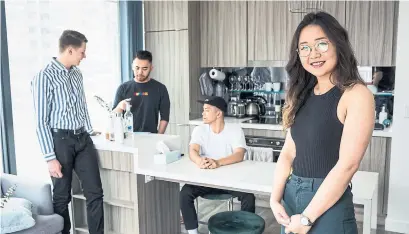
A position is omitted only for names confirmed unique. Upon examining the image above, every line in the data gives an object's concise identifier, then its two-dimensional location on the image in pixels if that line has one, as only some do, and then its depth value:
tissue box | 2.57
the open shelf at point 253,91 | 4.49
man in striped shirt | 2.47
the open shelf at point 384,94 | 3.80
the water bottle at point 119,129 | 2.71
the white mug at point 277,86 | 4.41
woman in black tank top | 1.30
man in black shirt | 3.49
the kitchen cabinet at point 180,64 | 4.32
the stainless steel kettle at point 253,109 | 4.43
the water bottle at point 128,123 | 2.88
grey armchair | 2.47
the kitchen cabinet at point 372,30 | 3.59
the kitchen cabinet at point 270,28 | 4.01
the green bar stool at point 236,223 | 2.13
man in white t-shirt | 2.73
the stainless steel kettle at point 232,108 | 4.50
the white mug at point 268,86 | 4.45
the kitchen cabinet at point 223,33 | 4.27
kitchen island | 2.32
